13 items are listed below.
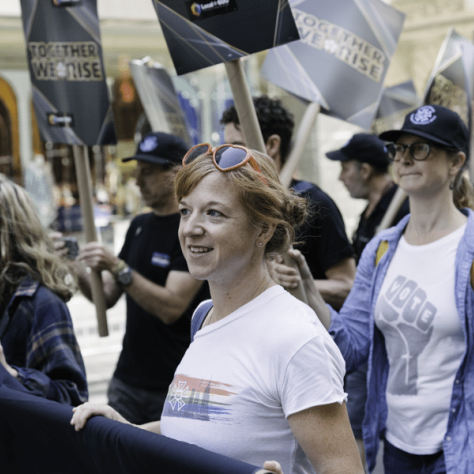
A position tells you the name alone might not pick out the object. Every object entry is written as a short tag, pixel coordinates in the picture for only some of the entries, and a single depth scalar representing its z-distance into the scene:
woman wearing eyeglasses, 2.07
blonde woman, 2.15
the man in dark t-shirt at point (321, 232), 2.67
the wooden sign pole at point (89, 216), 2.73
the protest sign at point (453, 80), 3.54
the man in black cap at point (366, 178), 3.97
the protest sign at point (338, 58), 2.73
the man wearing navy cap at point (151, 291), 2.94
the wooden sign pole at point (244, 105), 2.00
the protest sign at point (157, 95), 4.04
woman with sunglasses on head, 1.27
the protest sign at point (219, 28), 1.93
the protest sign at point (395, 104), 5.05
